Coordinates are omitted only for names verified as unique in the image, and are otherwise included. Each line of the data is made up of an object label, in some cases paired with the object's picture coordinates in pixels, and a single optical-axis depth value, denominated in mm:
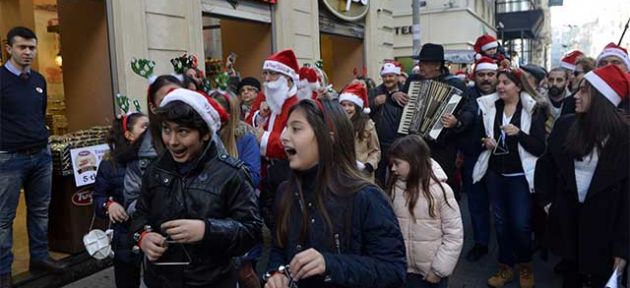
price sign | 4875
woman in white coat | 4359
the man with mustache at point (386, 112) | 5441
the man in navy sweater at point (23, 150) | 4234
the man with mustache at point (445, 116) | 4949
